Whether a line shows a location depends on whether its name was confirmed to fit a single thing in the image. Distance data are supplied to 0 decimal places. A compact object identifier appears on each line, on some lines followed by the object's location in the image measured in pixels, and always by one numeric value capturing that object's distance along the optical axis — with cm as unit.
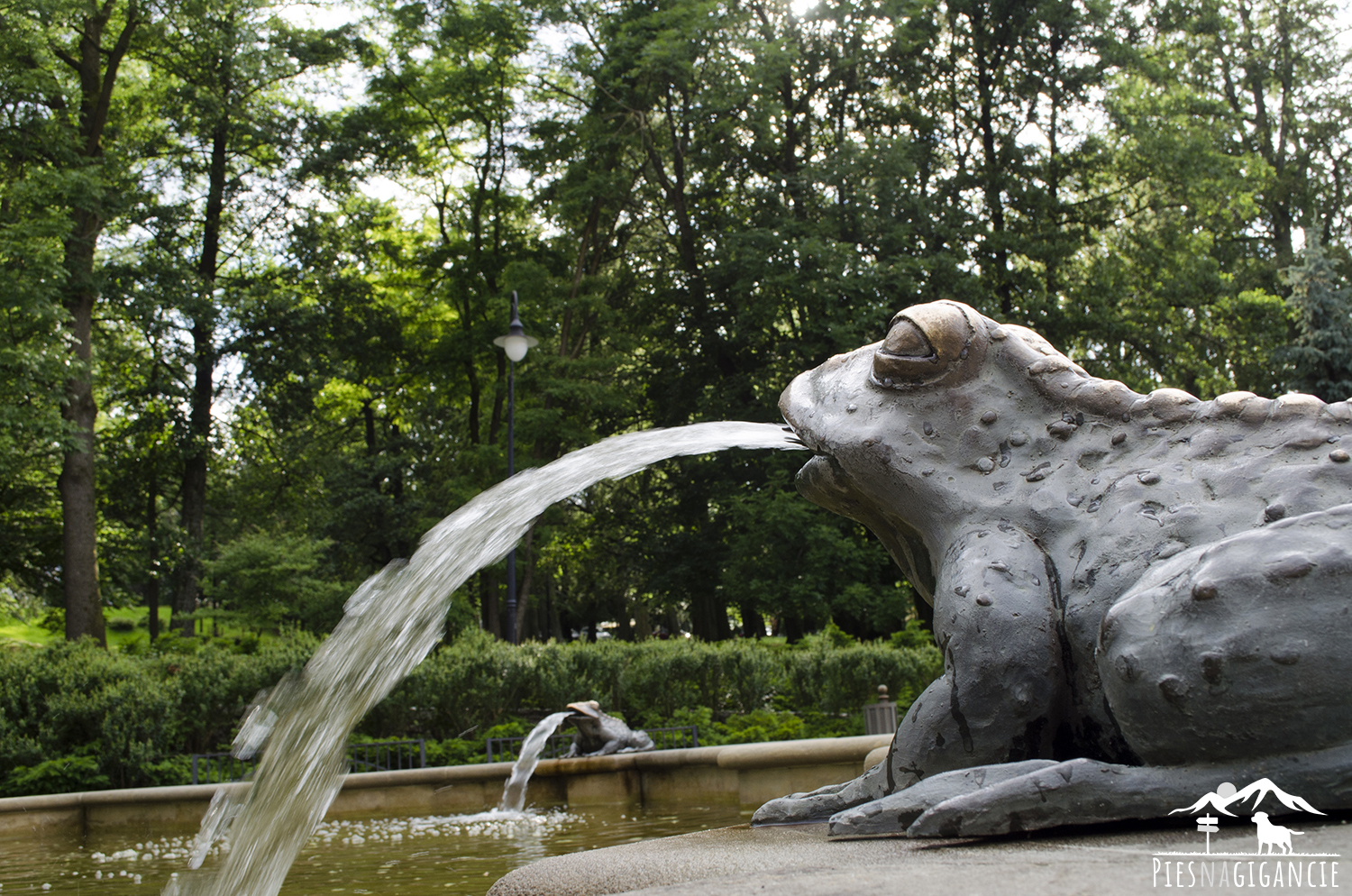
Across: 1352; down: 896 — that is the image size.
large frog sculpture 200
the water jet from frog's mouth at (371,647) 340
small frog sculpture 1066
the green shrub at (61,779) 1118
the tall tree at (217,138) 2353
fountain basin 756
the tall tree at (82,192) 1961
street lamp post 1716
